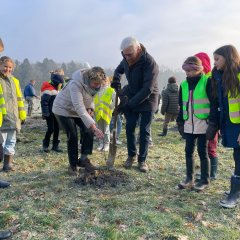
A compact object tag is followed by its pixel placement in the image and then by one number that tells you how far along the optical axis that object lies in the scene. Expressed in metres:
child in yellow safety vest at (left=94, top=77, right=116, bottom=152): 8.01
